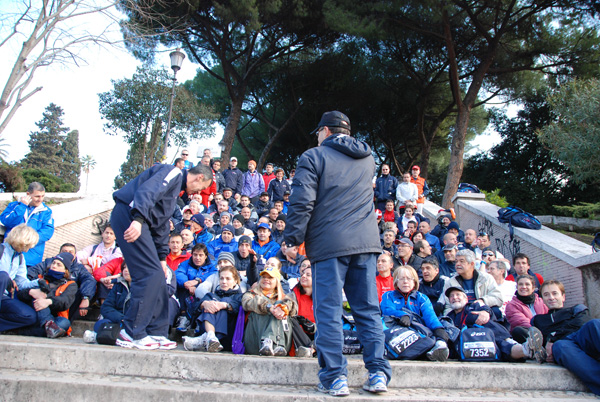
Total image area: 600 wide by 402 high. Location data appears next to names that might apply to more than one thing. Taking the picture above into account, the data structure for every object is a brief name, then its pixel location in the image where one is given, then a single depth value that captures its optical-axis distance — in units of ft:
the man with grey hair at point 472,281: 15.38
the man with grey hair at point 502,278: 16.92
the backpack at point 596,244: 17.13
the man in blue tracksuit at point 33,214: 18.94
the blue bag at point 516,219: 24.02
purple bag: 12.88
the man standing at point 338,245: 8.97
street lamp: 36.04
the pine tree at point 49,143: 156.56
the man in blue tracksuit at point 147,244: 11.06
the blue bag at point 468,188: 41.28
